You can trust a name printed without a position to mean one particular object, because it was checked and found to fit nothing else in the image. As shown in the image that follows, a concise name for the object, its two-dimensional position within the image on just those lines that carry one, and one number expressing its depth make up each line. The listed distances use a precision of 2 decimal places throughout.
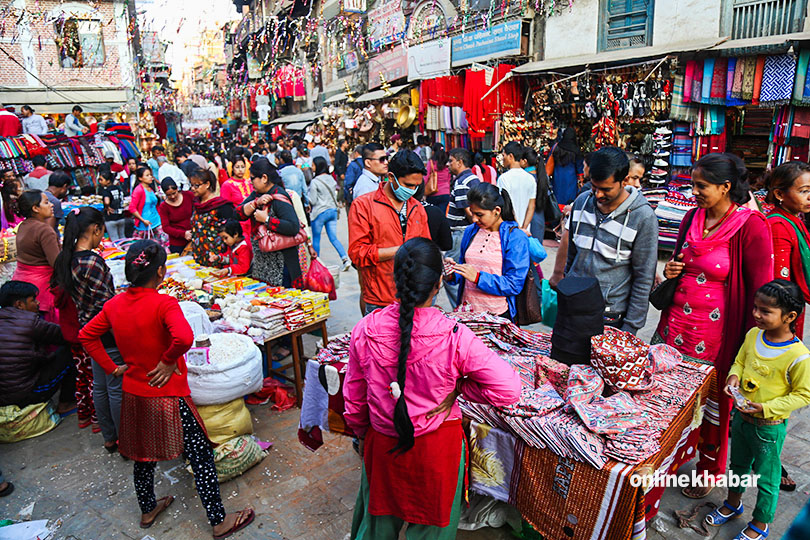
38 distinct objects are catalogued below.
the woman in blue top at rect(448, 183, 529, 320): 3.29
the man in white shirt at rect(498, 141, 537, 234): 6.13
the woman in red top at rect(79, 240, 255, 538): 2.67
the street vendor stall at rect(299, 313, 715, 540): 2.07
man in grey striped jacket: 2.95
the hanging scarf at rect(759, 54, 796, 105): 6.65
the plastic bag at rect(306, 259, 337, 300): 4.63
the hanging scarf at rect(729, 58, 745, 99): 7.12
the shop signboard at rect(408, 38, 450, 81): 12.12
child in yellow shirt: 2.38
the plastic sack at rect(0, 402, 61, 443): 3.92
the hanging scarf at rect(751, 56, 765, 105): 6.90
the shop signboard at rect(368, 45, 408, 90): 14.11
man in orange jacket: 3.43
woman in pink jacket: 1.85
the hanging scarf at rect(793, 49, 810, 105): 6.50
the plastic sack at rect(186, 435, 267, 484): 3.28
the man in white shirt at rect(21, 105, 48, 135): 13.73
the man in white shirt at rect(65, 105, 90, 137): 15.51
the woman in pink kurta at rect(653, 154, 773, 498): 2.70
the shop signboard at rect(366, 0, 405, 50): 14.81
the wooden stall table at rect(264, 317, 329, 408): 4.20
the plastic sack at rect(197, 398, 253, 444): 3.41
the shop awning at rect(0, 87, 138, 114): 19.67
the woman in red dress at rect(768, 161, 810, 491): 2.89
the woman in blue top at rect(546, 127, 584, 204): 9.02
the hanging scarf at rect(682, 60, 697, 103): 7.58
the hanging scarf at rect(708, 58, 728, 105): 7.33
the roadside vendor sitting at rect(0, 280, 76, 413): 3.86
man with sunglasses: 4.85
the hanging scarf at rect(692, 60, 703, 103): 7.53
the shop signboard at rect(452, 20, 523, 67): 10.38
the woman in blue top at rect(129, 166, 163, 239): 7.34
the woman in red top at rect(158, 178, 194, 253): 5.86
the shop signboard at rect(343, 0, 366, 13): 16.47
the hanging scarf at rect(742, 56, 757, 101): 7.01
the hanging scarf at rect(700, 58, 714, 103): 7.41
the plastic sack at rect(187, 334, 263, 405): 3.32
